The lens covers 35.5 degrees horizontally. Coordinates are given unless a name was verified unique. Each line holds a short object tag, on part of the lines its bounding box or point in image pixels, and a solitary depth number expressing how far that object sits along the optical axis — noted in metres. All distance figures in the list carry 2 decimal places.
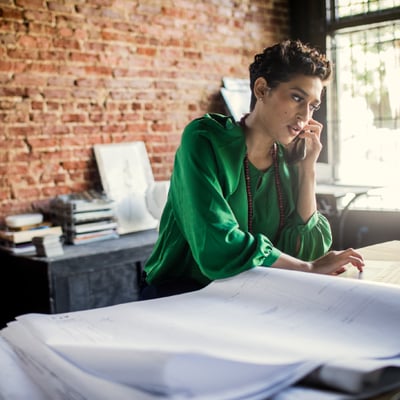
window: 4.93
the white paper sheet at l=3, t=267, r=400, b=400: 0.74
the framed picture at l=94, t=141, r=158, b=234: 4.04
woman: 1.52
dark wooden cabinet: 3.27
